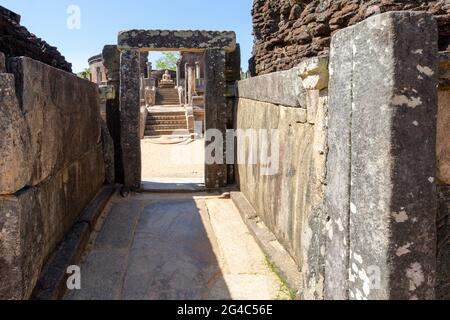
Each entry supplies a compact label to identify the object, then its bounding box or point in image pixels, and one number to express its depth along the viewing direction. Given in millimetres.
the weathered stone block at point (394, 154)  1607
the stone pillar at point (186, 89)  25109
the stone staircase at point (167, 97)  28031
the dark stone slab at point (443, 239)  1834
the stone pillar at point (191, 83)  22922
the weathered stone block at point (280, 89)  2832
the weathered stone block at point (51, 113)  2580
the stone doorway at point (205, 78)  6621
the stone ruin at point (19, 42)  4547
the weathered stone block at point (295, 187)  2334
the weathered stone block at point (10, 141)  2215
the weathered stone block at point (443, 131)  1814
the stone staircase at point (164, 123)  17333
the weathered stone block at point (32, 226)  2268
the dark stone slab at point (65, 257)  2717
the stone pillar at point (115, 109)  6952
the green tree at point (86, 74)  35828
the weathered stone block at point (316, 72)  2174
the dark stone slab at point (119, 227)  4129
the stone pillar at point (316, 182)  2232
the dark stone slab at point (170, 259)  3150
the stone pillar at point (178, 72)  30609
